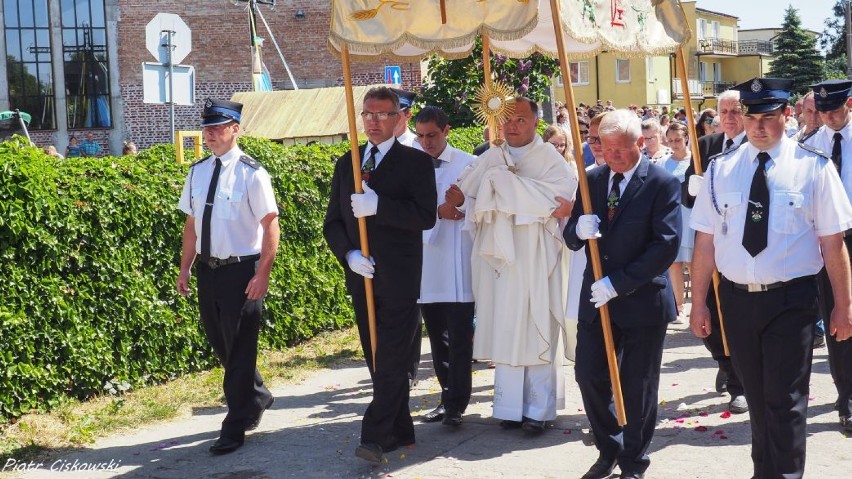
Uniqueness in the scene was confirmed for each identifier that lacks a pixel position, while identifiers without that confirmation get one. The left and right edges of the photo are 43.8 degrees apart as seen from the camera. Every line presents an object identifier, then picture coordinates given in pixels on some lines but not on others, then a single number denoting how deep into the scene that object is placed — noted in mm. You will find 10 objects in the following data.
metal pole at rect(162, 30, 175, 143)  12883
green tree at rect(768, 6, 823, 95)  68750
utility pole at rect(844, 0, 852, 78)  45688
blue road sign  21653
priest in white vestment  6812
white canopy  6625
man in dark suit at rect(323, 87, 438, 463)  6289
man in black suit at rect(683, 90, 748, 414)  7355
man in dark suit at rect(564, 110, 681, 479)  5684
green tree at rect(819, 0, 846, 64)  90112
